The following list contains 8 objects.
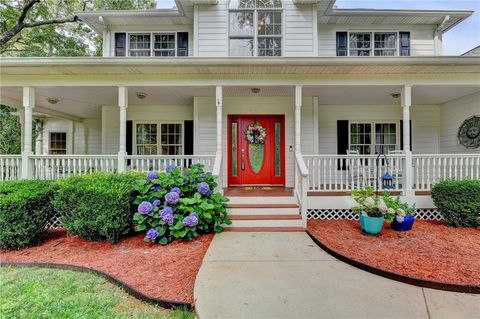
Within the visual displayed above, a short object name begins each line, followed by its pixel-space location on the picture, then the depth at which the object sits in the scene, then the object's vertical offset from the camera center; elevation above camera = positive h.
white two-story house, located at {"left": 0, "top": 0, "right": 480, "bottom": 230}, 5.78 +1.76
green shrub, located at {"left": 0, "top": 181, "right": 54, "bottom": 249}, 4.40 -0.96
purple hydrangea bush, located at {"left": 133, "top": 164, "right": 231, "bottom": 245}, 4.48 -0.85
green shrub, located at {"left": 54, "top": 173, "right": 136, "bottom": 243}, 4.45 -0.85
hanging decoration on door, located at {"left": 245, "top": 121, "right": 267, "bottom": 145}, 7.74 +0.70
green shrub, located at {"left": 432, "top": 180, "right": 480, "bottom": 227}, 5.16 -0.89
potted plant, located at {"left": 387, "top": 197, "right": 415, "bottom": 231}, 4.87 -1.11
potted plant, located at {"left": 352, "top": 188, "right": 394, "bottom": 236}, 4.71 -0.98
